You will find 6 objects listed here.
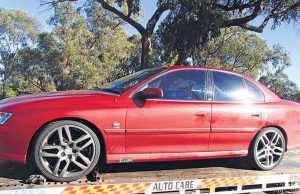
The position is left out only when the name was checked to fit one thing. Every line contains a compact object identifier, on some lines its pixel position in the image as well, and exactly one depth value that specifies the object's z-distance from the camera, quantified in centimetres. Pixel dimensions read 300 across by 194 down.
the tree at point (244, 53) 3510
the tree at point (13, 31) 4323
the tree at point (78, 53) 3300
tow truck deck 391
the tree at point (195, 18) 1542
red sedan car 409
